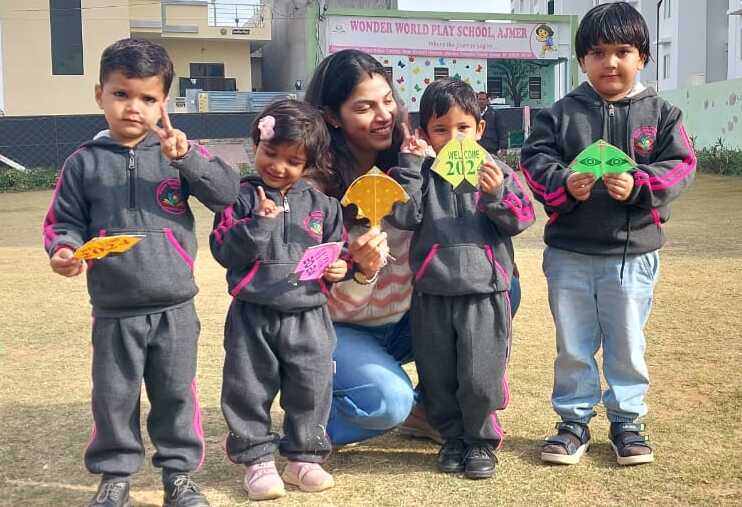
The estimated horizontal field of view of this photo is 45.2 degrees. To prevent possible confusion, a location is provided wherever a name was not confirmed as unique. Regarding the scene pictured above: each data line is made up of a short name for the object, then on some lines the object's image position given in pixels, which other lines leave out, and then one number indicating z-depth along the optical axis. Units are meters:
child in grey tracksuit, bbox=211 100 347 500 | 2.23
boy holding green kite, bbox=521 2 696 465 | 2.46
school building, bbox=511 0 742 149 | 16.47
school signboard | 19.45
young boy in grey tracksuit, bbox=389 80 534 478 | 2.36
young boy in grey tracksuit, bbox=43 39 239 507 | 2.13
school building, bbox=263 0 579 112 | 19.53
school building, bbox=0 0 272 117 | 19.33
